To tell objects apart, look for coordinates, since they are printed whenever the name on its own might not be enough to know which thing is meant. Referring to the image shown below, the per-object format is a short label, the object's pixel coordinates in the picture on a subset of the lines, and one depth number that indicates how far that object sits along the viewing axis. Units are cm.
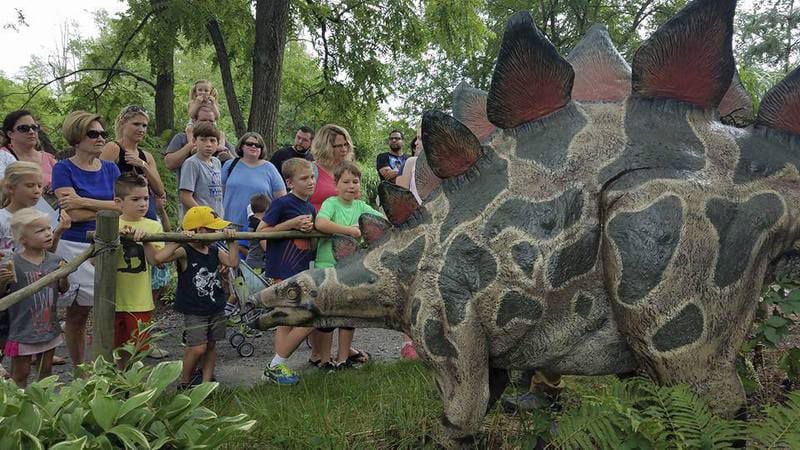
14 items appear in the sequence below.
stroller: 376
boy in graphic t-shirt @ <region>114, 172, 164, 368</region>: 336
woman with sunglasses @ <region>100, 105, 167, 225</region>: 399
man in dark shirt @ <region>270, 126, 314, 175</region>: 543
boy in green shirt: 335
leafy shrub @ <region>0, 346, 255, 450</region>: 173
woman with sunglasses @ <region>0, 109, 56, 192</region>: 383
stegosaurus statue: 192
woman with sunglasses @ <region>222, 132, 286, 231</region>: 441
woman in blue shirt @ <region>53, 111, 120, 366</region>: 349
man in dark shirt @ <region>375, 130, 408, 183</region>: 619
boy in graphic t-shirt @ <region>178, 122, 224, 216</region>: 432
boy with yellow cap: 351
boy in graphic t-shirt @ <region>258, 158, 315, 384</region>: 366
